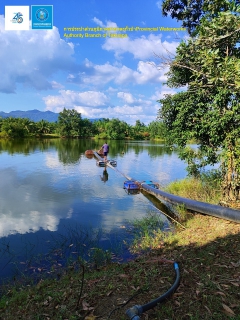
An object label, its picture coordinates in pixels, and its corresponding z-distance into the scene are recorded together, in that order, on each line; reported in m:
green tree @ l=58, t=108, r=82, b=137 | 72.01
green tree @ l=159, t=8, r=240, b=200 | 5.78
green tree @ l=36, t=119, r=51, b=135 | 69.25
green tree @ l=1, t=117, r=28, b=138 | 55.89
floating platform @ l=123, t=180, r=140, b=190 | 11.90
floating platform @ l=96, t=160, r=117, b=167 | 19.16
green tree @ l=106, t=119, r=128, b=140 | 74.11
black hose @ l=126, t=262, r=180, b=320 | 2.75
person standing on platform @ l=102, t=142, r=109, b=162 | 20.28
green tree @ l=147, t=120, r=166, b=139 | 74.56
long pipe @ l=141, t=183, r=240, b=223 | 5.73
